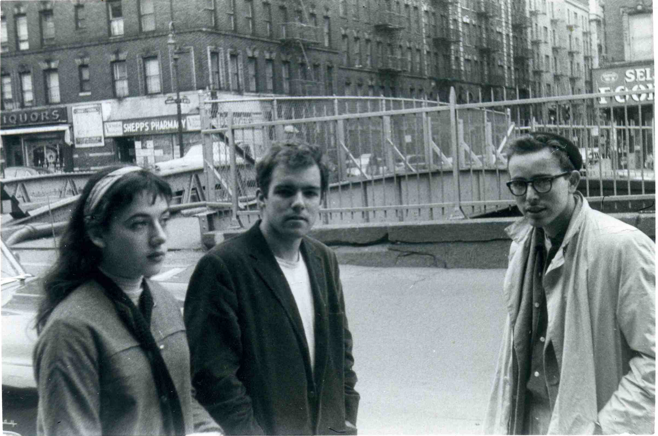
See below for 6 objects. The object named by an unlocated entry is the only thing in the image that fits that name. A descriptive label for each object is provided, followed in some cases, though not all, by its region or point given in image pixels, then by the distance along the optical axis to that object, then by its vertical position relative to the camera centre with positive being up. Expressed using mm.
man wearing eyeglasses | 2117 -514
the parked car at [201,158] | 8414 +185
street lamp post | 5210 +951
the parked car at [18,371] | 3373 -880
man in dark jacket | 2197 -471
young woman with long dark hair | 1700 -368
